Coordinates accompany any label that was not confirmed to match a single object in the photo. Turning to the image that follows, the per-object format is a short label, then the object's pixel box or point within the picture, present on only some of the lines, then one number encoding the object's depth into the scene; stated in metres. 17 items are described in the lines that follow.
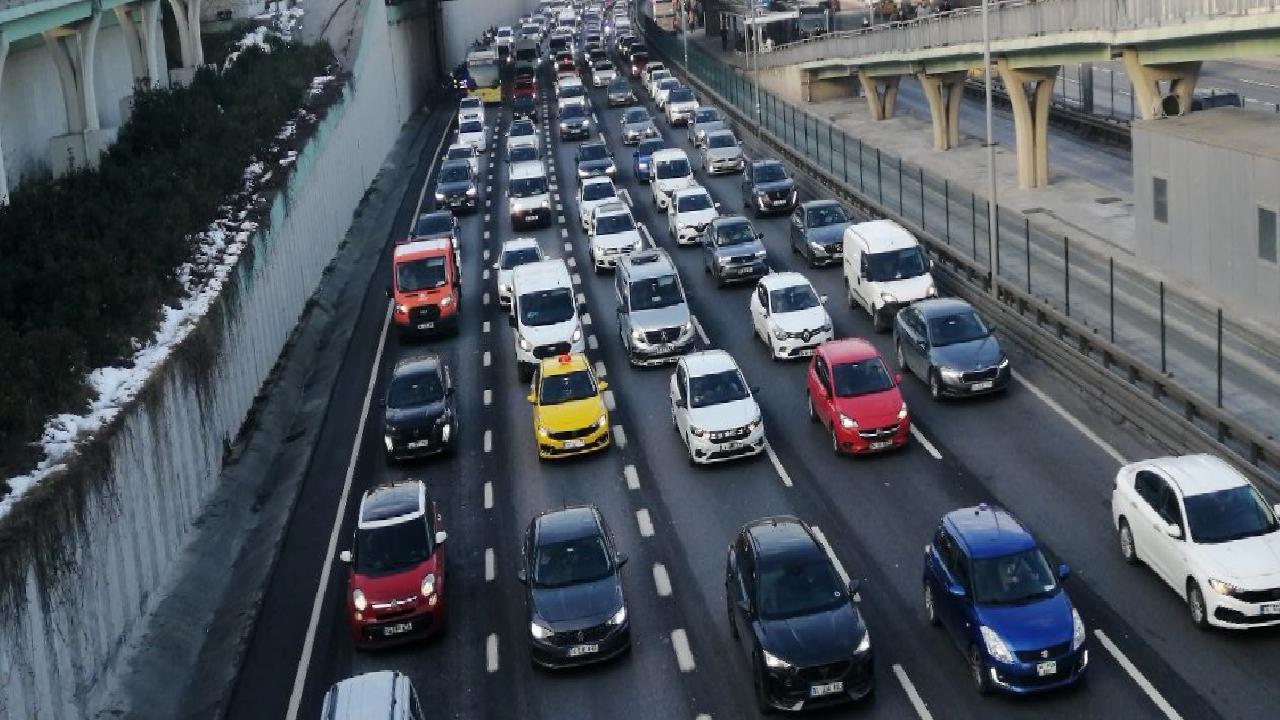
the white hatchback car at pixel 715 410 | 30.02
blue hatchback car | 19.73
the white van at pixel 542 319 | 37.31
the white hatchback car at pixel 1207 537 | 20.72
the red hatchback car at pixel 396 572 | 23.83
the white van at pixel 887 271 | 37.09
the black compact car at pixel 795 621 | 19.91
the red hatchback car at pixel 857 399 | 29.55
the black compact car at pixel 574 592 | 22.11
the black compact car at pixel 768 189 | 52.19
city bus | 95.38
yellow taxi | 31.45
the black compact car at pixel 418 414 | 32.44
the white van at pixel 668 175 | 55.84
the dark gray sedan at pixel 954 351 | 31.77
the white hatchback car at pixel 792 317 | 36.03
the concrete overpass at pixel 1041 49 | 37.97
